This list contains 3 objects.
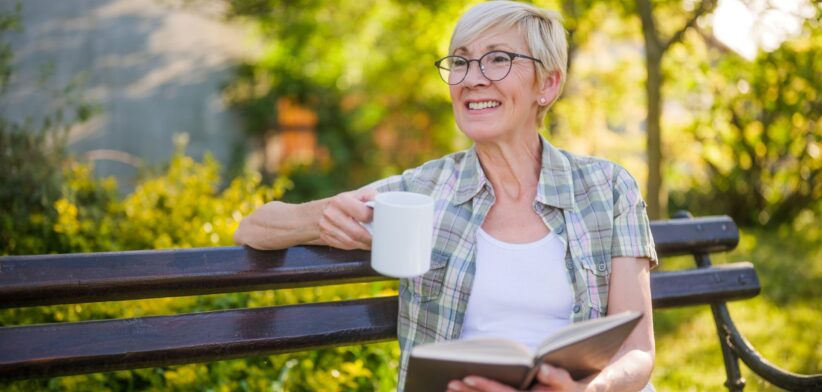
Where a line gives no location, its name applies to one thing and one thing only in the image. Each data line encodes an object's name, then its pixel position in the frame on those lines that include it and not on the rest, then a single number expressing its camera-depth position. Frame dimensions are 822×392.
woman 2.08
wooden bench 1.90
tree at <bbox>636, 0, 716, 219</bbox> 4.62
